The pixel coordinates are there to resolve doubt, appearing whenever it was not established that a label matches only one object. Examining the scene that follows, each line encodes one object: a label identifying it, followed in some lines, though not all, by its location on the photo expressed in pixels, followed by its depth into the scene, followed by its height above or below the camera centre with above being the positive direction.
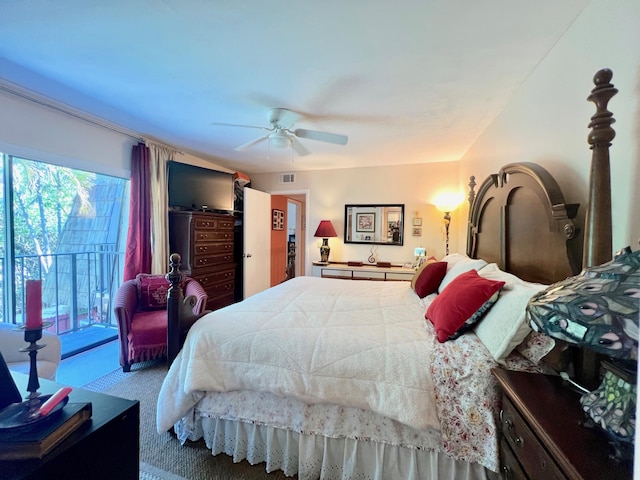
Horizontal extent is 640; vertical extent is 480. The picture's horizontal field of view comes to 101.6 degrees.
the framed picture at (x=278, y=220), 5.38 +0.30
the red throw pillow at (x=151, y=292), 2.78 -0.63
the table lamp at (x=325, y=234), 4.32 +0.00
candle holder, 0.82 -0.46
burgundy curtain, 3.01 +0.19
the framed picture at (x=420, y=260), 3.72 -0.38
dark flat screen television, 3.43 +0.64
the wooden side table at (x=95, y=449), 0.71 -0.67
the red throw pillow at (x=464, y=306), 1.32 -0.38
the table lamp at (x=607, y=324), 0.54 -0.20
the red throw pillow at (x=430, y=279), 2.20 -0.39
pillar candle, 0.87 -0.25
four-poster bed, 1.11 -0.69
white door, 4.33 -0.16
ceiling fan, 2.36 +0.99
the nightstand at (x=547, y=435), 0.63 -0.55
